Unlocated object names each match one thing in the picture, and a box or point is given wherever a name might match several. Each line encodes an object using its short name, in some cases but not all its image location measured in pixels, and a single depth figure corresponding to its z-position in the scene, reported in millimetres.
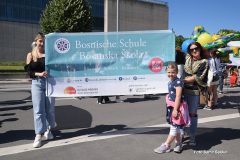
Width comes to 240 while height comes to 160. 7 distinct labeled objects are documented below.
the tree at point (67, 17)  27203
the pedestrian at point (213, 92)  8672
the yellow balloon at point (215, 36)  7405
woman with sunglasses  5008
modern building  52875
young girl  4652
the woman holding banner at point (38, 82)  5227
